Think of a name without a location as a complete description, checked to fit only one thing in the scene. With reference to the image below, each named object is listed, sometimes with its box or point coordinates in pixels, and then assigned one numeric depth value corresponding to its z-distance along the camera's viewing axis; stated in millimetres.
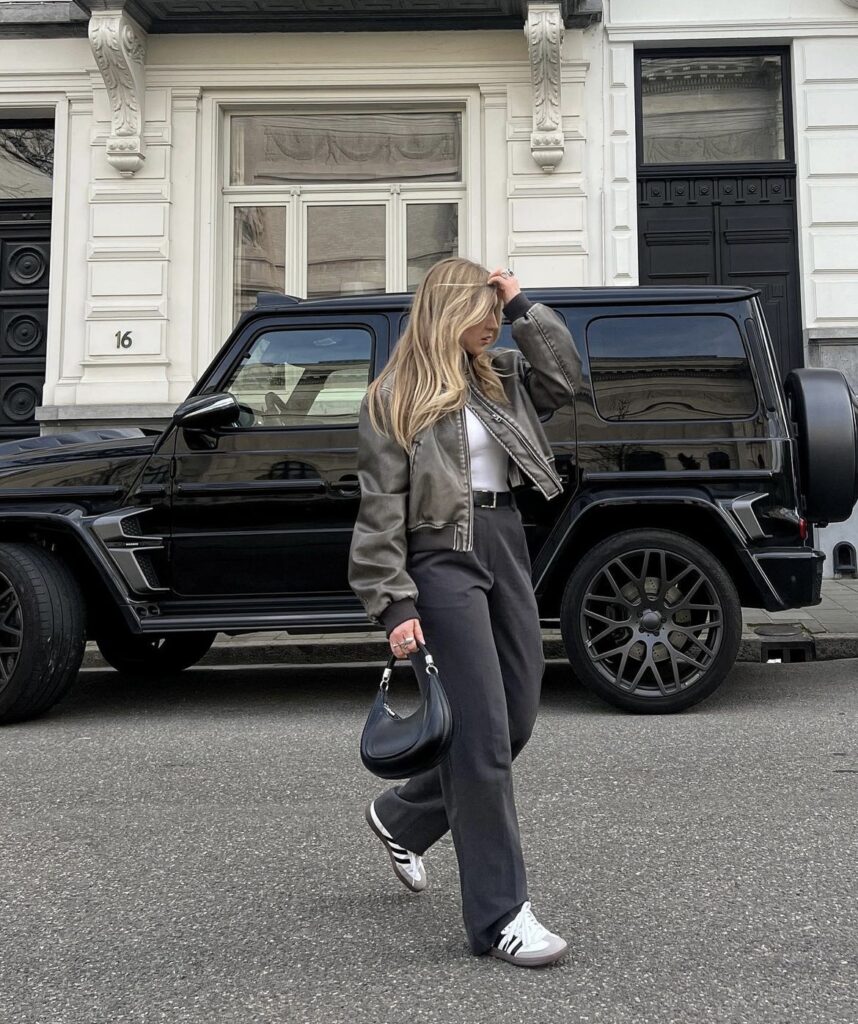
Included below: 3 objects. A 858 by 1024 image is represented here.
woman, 2471
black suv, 5156
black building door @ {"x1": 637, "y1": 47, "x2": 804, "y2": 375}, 10969
